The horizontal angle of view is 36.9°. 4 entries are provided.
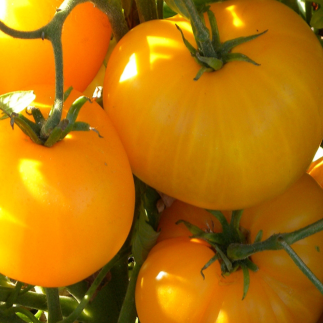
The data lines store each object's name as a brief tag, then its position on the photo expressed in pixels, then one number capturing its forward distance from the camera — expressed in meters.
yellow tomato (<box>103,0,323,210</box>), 0.49
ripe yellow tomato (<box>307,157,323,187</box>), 0.83
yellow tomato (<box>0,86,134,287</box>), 0.42
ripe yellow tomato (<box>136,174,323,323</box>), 0.60
